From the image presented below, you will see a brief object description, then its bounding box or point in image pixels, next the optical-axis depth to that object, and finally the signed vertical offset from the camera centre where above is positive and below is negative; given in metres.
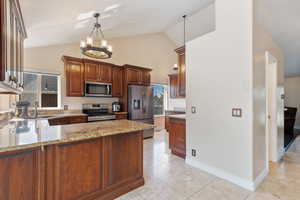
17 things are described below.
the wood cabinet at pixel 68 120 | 3.55 -0.51
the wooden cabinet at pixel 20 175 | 1.27 -0.68
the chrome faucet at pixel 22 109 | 3.07 -0.19
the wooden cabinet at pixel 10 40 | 1.20 +0.59
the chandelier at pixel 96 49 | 2.49 +0.88
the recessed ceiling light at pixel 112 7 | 2.93 +1.86
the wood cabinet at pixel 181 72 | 3.46 +0.67
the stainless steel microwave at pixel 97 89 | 4.39 +0.33
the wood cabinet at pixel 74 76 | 4.09 +0.67
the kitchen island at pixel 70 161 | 1.32 -0.66
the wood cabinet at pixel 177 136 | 3.30 -0.84
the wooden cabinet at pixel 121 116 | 4.79 -0.52
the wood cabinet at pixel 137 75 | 5.03 +0.88
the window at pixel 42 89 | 3.96 +0.30
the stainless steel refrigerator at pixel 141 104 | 4.95 -0.14
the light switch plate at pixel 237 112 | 2.20 -0.18
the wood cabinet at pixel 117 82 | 4.93 +0.61
